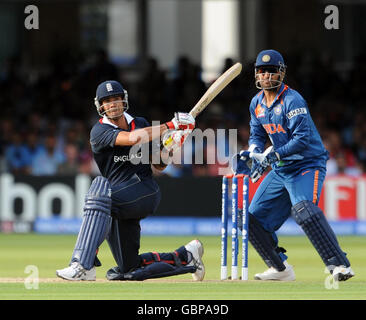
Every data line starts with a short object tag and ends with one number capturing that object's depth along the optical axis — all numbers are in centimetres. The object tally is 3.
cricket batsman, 1503
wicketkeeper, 1520
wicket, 1541
